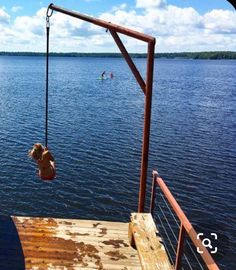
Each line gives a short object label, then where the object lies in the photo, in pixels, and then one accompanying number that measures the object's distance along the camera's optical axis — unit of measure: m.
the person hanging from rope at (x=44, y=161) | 7.82
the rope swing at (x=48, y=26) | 7.52
